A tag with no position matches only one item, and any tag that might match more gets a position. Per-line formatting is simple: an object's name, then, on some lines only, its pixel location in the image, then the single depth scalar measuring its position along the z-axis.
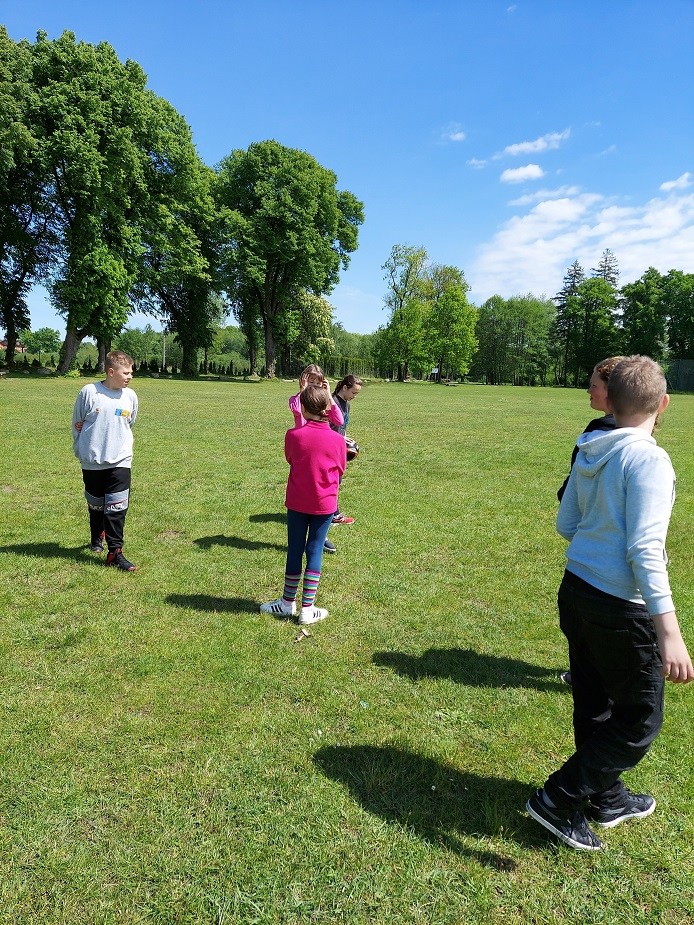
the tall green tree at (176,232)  37.38
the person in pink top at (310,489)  4.40
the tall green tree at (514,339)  86.94
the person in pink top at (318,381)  5.73
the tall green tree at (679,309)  65.88
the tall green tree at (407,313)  65.19
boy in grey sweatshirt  5.42
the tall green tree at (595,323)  71.19
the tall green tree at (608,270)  77.38
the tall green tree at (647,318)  67.38
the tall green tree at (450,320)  66.56
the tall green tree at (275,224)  44.28
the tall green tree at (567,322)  76.06
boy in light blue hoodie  2.15
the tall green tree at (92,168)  31.69
